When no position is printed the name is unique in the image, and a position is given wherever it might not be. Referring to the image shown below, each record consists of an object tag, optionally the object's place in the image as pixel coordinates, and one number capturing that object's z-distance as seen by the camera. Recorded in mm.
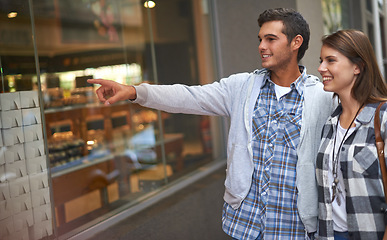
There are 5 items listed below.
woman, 1853
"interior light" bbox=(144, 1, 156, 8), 4492
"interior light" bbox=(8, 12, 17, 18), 2777
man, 2125
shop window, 2746
